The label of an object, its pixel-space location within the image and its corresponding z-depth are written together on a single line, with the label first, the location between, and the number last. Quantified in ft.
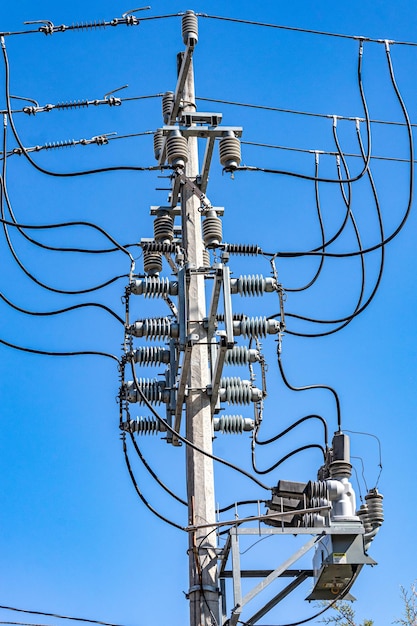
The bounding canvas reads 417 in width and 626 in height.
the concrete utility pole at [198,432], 37.11
